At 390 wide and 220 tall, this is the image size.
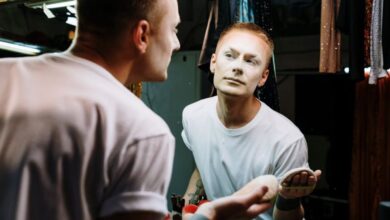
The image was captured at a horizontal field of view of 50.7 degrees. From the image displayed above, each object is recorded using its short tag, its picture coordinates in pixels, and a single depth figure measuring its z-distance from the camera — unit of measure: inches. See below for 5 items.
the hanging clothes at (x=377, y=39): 92.9
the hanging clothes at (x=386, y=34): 93.1
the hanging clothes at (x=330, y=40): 92.7
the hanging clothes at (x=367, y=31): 94.7
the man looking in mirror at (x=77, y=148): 33.2
